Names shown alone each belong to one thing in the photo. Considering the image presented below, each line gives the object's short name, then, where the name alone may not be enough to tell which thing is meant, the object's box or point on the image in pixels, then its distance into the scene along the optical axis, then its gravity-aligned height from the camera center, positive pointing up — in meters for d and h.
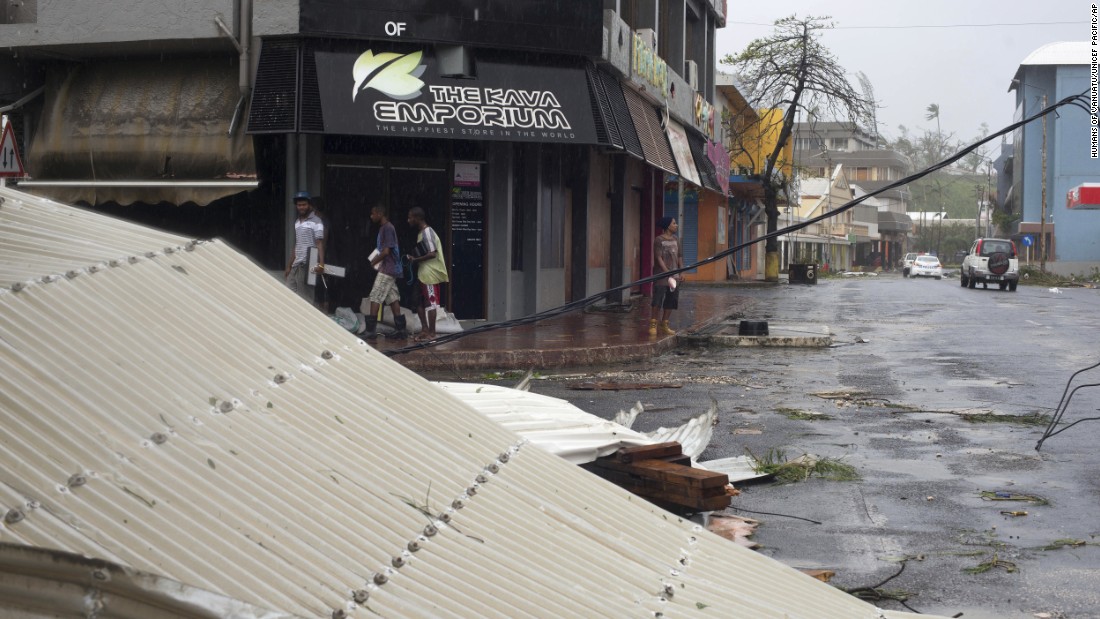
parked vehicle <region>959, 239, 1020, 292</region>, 41.53 -0.77
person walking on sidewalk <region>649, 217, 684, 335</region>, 16.55 -0.33
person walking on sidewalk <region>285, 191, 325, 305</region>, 14.48 -0.03
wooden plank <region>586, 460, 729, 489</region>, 5.15 -1.08
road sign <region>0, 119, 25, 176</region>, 15.40 +1.09
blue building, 61.94 +4.82
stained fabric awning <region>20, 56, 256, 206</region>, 15.81 +1.43
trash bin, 45.09 -1.25
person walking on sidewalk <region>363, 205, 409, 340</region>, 14.75 -0.39
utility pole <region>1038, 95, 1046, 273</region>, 56.76 +0.02
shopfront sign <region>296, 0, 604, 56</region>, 15.52 +3.07
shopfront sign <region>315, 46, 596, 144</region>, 15.17 +1.93
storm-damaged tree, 42.84 +6.27
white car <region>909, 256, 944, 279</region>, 65.38 -1.46
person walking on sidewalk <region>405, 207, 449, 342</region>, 14.90 -0.32
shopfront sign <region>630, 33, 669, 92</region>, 21.08 +3.45
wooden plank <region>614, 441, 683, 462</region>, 5.53 -1.04
